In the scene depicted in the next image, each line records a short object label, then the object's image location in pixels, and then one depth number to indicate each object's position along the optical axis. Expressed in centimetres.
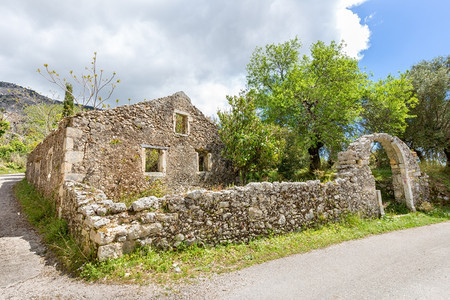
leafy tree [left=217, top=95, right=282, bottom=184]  1170
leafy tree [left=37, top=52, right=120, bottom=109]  1491
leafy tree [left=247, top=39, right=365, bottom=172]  1526
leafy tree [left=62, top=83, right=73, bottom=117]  2479
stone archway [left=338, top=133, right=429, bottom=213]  891
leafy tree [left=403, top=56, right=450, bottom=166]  1541
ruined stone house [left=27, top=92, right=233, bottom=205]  798
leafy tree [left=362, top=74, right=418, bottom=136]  1512
